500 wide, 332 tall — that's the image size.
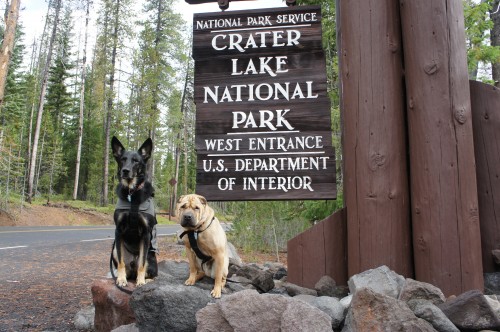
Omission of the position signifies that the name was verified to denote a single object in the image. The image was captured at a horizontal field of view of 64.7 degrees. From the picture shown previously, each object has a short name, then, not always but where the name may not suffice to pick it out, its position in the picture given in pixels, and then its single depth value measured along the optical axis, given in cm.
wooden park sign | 388
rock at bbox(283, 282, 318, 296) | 348
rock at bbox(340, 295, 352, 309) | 301
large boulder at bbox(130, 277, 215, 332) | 293
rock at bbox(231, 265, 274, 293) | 359
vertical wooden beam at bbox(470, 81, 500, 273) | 371
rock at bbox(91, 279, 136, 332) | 346
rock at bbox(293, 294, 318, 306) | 305
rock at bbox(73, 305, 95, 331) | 420
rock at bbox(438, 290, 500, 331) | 266
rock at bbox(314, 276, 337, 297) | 355
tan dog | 302
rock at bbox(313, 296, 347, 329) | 286
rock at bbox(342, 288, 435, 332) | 250
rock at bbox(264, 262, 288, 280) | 452
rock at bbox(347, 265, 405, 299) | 309
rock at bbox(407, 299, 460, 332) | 261
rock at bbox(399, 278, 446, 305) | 302
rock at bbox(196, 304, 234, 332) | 267
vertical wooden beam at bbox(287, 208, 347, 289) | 377
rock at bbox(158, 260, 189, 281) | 396
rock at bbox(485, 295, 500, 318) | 275
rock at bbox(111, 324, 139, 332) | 313
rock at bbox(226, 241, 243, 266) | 435
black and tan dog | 336
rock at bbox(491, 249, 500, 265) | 362
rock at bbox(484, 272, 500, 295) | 353
